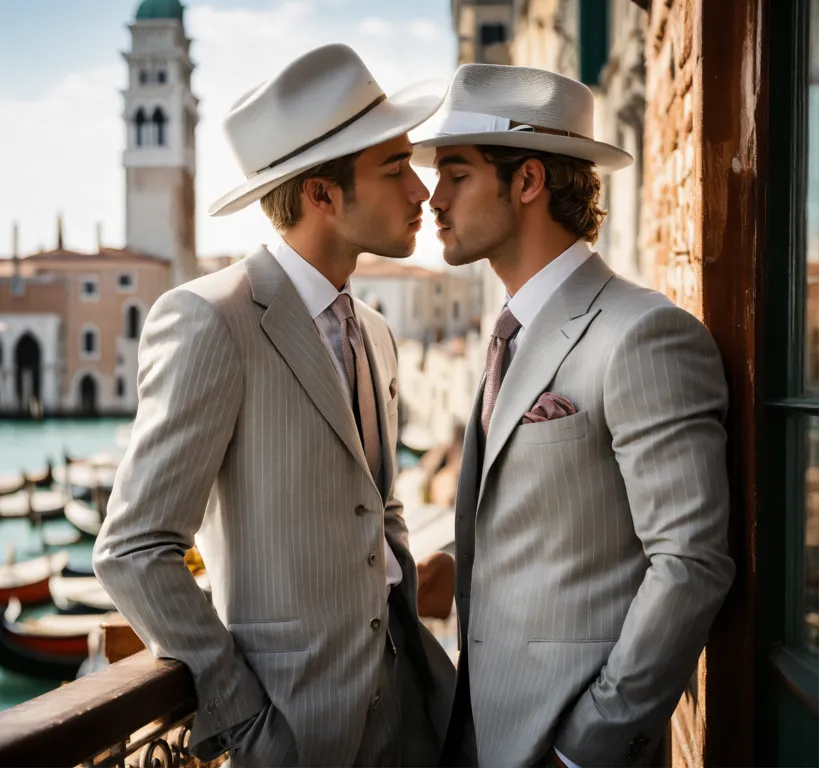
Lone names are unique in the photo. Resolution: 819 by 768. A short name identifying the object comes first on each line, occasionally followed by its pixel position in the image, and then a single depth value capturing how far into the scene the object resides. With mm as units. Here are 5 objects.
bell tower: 48781
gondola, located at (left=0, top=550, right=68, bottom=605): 19250
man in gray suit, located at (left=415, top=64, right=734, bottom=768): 1499
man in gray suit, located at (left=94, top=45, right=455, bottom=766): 1609
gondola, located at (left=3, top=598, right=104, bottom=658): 15164
